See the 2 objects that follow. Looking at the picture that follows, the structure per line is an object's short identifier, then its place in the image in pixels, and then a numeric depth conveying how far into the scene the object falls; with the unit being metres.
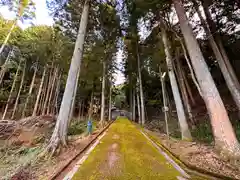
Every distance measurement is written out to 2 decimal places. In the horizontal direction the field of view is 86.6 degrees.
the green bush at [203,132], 7.55
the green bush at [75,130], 9.50
